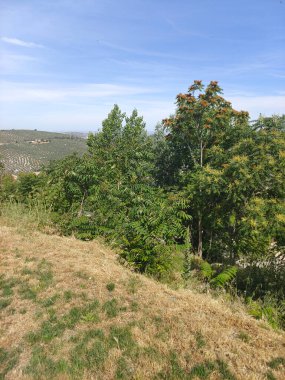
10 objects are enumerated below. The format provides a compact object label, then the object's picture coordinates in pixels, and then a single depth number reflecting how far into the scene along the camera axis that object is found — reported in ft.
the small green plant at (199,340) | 11.75
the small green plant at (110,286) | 16.17
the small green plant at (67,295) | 15.30
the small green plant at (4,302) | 14.68
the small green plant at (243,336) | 12.13
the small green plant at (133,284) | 16.12
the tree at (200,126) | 47.32
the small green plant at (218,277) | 21.48
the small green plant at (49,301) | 14.82
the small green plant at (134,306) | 14.40
